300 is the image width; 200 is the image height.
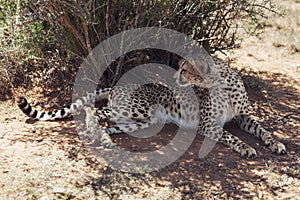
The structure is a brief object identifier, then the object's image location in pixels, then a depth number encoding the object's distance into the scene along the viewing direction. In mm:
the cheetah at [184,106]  4117
